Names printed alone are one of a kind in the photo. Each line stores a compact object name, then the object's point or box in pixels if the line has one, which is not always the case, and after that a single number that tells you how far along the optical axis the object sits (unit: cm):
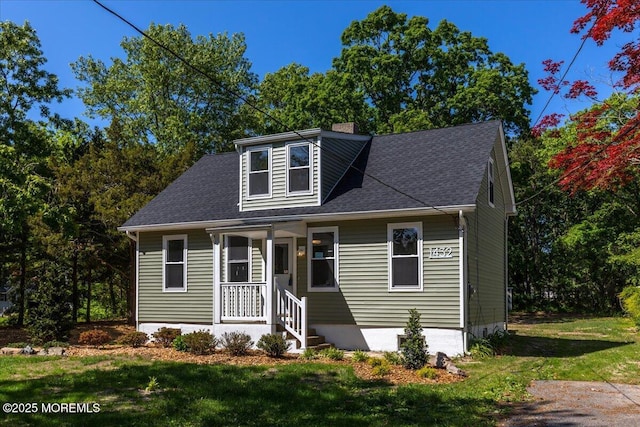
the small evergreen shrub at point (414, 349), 1153
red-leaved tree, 1392
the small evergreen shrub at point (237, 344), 1363
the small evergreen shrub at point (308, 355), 1337
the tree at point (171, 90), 3462
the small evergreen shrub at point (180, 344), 1441
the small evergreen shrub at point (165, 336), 1570
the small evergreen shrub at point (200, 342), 1394
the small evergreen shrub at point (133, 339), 1551
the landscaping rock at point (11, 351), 1370
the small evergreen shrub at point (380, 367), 1104
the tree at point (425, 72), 2903
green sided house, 1421
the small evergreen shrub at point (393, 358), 1223
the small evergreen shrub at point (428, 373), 1058
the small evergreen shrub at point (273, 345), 1334
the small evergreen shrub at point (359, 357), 1278
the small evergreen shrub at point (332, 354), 1310
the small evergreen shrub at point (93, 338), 1553
